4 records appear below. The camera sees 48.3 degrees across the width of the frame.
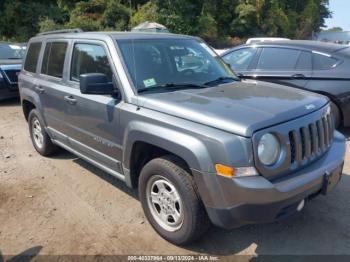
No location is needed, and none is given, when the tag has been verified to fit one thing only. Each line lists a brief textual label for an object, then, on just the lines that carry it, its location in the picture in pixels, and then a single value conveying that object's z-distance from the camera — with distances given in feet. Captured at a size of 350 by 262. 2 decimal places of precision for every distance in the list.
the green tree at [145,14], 101.55
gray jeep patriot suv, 9.70
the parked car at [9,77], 32.58
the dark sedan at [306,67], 21.76
